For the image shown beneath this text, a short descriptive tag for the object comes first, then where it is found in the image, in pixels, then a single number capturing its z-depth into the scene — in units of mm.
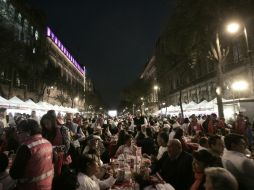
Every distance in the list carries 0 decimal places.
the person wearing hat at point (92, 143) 4914
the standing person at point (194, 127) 10337
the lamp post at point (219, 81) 13937
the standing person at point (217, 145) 3883
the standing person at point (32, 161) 2401
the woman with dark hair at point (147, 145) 6247
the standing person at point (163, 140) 4694
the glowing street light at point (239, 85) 13994
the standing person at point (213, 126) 9641
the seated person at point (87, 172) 2523
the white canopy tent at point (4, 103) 12964
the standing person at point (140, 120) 11158
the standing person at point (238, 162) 2513
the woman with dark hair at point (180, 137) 5003
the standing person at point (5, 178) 2973
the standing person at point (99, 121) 11305
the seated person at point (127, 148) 5092
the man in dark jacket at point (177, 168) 3280
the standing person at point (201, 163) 2737
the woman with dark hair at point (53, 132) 3318
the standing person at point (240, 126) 9720
